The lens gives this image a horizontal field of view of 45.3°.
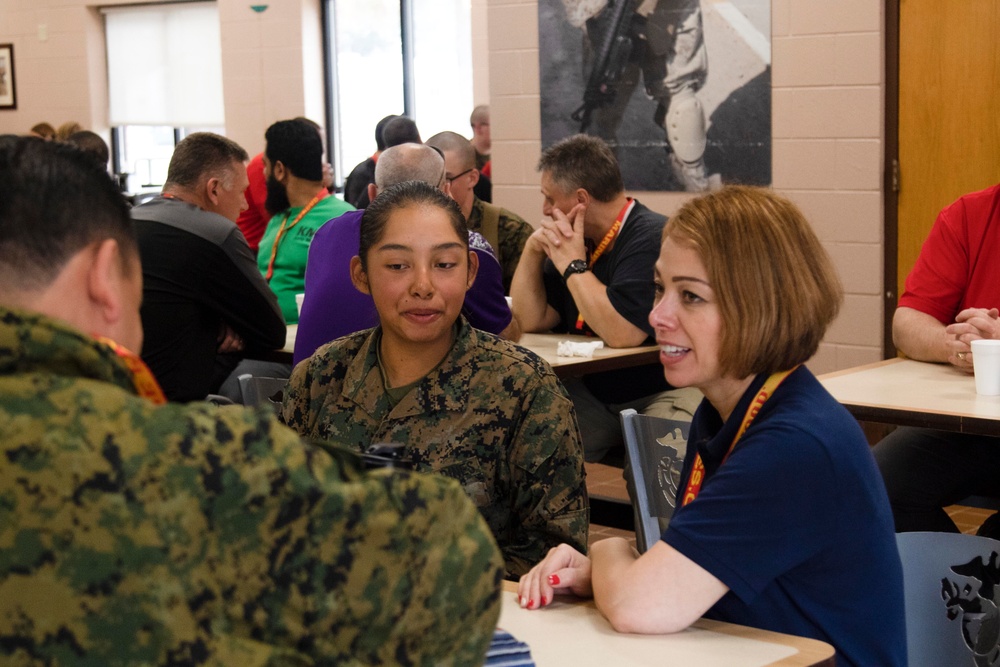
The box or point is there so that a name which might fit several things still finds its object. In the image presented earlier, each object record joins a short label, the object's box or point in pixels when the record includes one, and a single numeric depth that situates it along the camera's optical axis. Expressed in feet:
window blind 32.96
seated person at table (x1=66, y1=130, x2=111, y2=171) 22.29
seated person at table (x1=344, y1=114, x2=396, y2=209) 21.20
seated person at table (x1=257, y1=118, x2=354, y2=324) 15.84
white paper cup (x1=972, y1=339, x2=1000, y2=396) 9.07
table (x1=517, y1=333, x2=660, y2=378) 11.73
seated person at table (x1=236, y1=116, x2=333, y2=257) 20.01
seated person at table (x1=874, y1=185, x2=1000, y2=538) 10.10
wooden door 15.58
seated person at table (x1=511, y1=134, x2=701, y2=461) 12.79
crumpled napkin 12.23
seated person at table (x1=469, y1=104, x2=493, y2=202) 24.61
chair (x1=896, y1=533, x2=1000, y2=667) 6.64
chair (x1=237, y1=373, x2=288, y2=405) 10.07
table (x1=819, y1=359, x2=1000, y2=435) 8.48
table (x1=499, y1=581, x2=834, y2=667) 4.71
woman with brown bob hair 4.97
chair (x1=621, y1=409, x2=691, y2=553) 7.77
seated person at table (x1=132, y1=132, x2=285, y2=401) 12.62
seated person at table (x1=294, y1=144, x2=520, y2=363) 10.60
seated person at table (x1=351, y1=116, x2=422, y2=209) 20.38
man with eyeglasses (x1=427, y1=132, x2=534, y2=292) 16.11
